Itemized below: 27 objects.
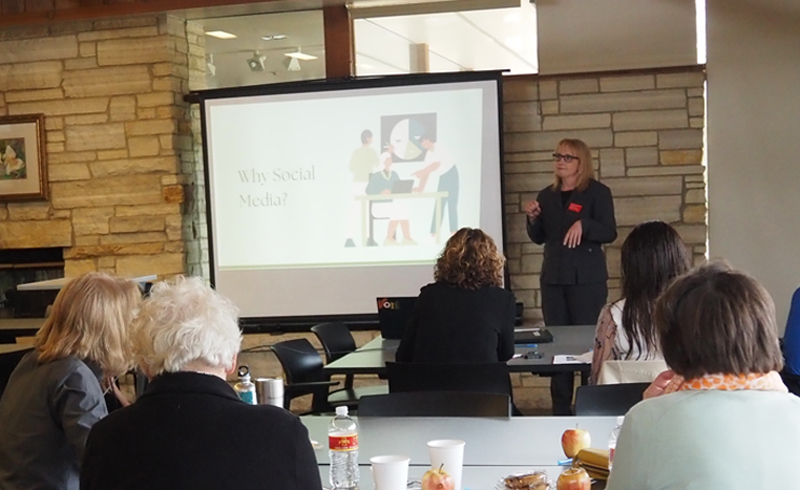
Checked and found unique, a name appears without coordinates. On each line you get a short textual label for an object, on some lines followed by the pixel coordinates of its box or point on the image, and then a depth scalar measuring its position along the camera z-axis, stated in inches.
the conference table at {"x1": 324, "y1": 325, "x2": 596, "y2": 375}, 142.9
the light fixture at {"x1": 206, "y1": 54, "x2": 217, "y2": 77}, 270.5
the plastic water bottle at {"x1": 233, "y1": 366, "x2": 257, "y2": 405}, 103.7
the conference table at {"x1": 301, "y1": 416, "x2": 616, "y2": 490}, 87.8
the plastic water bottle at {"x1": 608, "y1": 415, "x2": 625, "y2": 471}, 81.7
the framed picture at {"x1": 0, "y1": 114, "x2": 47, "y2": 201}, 265.6
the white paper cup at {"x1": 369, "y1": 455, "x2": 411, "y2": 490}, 77.3
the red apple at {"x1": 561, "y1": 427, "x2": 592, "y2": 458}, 87.3
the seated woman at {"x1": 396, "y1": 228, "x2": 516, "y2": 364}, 142.2
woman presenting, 218.7
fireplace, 274.5
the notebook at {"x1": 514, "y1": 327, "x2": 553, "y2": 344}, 165.9
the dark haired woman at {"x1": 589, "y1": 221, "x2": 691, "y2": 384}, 122.4
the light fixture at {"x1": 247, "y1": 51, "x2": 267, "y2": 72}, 262.5
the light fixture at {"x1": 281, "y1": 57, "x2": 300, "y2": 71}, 260.1
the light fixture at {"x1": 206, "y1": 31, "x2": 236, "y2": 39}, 266.5
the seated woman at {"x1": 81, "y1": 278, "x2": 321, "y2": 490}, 66.6
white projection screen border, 243.6
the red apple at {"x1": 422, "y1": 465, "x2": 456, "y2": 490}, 75.1
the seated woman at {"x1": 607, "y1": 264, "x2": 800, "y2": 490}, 60.1
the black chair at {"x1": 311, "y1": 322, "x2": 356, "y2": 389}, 196.2
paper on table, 144.5
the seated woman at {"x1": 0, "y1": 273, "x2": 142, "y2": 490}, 95.3
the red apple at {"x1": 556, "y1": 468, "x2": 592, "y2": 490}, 74.4
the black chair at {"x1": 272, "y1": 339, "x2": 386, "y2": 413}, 168.1
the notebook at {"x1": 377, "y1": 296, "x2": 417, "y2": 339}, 171.9
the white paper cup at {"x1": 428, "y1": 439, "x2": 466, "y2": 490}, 79.0
